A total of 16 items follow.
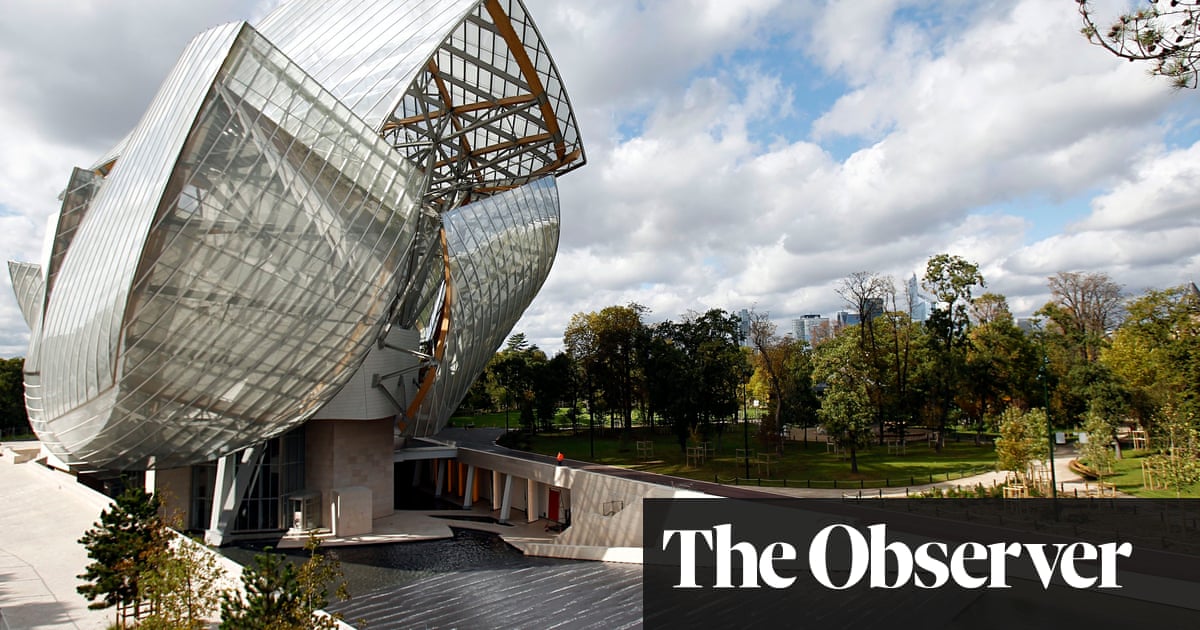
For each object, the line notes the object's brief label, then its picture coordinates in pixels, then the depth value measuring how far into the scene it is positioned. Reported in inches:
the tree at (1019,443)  1024.2
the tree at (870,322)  1840.6
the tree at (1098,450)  1095.6
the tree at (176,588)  382.3
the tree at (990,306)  2291.6
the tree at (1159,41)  242.1
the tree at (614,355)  2400.3
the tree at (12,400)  2647.6
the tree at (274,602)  329.7
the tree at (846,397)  1382.9
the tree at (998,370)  1962.4
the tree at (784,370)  2020.2
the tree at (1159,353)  1464.1
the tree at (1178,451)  912.3
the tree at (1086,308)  2470.5
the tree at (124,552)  461.1
